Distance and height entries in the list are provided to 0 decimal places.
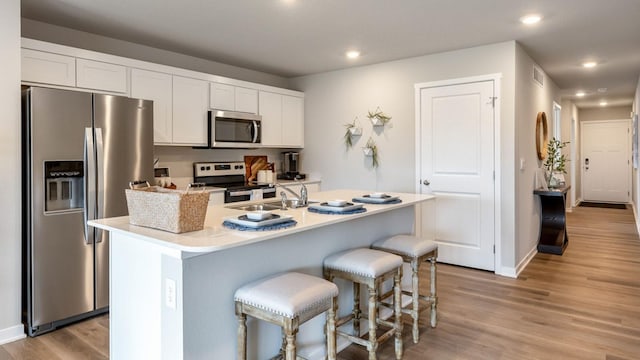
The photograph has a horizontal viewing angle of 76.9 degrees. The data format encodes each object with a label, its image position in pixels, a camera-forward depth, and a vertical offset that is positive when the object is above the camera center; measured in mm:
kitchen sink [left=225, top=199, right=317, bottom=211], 2648 -202
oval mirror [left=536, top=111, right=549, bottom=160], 5121 +533
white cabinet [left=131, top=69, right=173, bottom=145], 3766 +786
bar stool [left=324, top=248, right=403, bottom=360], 2264 -570
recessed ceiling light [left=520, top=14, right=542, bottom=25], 3350 +1326
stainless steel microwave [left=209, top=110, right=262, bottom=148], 4434 +549
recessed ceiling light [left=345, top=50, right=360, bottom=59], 4469 +1379
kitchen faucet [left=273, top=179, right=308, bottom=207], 2746 -152
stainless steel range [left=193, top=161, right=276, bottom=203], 4465 -56
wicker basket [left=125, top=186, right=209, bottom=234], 1726 -142
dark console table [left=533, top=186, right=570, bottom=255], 5113 -639
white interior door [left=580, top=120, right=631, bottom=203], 9648 +350
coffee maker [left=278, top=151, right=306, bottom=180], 5777 +163
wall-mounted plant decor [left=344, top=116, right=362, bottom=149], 5199 +579
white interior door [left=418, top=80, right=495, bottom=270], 4258 +79
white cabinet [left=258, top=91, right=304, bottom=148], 5156 +761
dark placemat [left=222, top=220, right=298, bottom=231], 1835 -233
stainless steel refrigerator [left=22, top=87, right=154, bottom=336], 2787 -111
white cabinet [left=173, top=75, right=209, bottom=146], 4117 +696
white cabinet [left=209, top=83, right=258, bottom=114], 4504 +918
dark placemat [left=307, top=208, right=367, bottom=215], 2348 -211
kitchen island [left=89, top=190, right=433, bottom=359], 1739 -508
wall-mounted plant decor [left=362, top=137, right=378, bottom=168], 5062 +315
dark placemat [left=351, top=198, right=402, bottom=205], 2814 -182
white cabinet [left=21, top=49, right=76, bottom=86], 3016 +850
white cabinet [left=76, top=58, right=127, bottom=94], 3352 +873
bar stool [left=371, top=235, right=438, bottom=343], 2701 -546
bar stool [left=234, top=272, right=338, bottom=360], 1727 -568
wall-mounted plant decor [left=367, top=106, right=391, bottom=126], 4949 +719
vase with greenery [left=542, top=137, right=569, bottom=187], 5375 +162
